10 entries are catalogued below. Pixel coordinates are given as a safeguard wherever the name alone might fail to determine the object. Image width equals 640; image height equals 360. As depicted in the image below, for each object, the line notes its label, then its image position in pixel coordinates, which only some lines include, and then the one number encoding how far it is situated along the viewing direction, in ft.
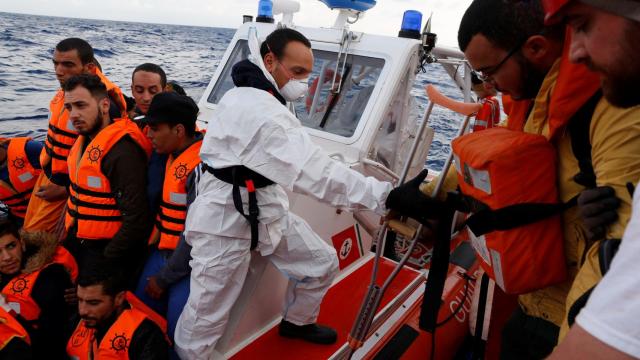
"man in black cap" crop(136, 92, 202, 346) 6.51
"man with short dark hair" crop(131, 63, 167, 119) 9.90
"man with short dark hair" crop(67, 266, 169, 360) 5.64
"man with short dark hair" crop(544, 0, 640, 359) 1.69
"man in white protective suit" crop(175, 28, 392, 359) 5.28
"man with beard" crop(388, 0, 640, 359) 2.69
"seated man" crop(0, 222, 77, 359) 6.43
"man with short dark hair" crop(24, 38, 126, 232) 8.67
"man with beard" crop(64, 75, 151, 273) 6.69
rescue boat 6.91
